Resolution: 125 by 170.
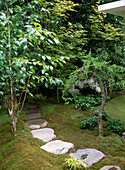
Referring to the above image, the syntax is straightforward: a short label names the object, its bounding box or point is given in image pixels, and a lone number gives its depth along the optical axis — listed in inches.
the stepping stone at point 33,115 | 186.7
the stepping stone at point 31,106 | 219.1
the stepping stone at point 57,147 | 112.6
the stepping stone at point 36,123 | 162.2
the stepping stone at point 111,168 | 90.9
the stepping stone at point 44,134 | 135.0
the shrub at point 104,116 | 175.5
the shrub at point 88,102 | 206.1
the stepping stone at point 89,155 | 100.7
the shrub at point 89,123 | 155.9
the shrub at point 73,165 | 82.6
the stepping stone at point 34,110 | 206.1
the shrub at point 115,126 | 150.7
